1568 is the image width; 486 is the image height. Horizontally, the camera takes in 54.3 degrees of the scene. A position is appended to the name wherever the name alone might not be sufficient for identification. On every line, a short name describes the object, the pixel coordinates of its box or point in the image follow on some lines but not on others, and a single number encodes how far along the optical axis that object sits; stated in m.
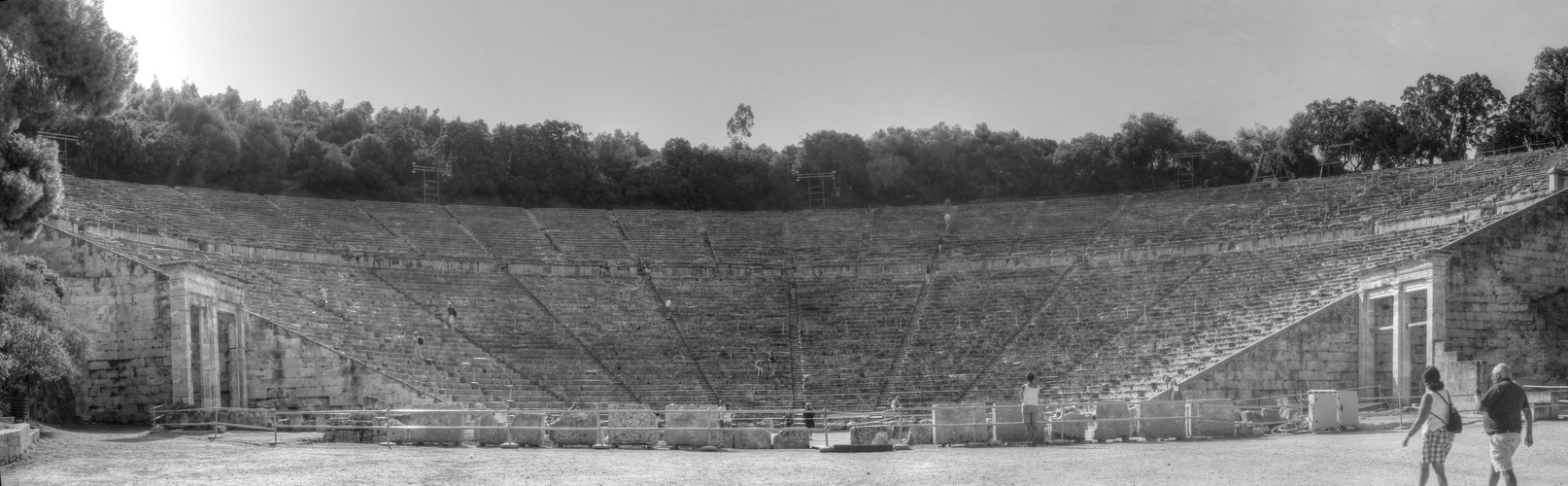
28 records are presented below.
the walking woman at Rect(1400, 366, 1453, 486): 12.48
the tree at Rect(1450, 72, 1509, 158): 51.06
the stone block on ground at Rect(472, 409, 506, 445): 21.24
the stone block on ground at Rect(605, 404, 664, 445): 21.16
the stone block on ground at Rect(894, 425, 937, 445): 21.69
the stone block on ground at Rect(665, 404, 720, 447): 20.84
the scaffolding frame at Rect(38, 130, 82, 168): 43.09
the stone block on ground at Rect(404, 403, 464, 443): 21.27
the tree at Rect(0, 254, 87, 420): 22.95
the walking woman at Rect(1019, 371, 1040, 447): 21.03
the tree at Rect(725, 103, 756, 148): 62.44
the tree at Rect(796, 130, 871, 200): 54.50
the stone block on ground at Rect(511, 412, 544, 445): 21.38
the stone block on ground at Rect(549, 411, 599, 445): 21.52
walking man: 12.26
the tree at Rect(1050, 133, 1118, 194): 52.84
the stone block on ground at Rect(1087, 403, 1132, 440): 21.77
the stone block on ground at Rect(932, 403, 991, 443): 21.27
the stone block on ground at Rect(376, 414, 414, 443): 21.22
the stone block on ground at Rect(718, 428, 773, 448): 21.25
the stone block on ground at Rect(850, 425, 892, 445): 20.34
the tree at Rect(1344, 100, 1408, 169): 50.88
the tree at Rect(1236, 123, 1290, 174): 51.44
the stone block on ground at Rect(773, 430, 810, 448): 21.25
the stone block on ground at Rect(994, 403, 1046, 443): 21.38
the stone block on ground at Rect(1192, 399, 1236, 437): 21.83
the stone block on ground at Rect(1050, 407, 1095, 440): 21.61
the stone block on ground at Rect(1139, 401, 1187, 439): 21.66
